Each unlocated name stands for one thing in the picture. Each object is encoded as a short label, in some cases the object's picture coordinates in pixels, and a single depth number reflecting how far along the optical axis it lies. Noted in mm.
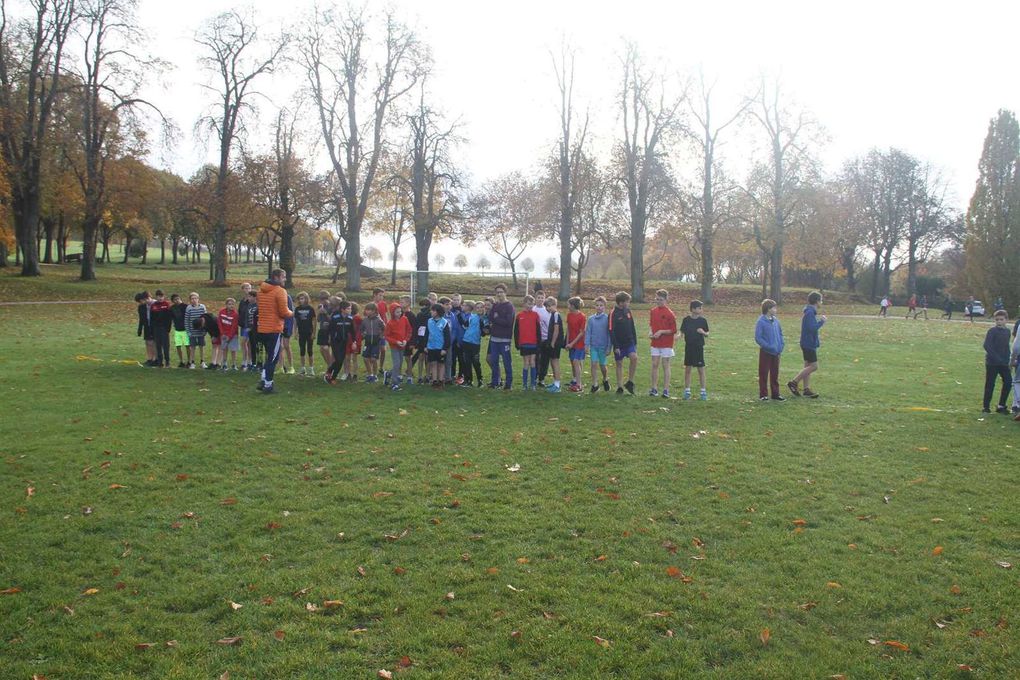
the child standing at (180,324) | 15625
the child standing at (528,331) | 13523
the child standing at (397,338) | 13719
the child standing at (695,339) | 12727
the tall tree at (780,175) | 44312
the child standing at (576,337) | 13531
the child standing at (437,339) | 13562
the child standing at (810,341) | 13234
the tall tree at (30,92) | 33844
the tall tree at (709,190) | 44438
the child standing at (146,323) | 15445
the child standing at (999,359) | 12031
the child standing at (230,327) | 15328
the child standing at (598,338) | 13531
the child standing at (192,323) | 15602
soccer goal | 46656
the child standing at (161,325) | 15375
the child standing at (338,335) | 13930
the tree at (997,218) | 47875
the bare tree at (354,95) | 37875
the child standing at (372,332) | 14156
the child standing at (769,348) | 12773
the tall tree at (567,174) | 43750
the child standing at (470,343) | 13875
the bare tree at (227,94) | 39375
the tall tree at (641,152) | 42750
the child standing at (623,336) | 13203
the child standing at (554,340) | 13531
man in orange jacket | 12305
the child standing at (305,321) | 14539
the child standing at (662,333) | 12812
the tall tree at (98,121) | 36406
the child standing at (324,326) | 14164
